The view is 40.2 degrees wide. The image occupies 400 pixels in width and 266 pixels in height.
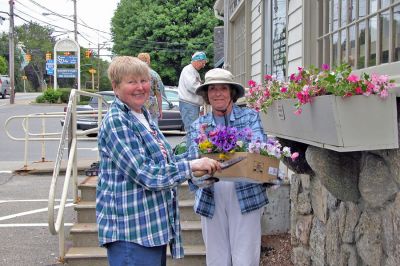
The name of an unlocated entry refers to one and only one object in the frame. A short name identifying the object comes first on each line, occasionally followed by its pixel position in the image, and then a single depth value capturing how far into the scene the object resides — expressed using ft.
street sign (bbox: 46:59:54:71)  156.56
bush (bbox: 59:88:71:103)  118.52
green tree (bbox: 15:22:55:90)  257.22
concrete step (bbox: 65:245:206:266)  16.89
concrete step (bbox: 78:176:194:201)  19.38
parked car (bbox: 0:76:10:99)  147.74
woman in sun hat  11.05
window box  8.28
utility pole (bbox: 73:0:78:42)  149.48
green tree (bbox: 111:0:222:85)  117.08
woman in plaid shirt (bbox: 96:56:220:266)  8.21
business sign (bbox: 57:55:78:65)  115.75
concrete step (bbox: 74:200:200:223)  18.61
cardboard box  9.33
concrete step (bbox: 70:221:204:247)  17.72
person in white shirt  26.05
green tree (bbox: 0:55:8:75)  204.98
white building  10.20
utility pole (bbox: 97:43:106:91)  198.45
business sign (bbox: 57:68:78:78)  122.42
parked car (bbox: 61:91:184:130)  51.67
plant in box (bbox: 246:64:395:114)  8.23
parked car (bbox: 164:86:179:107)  59.67
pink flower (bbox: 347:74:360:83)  8.28
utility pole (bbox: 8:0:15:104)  121.29
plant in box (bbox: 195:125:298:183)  9.35
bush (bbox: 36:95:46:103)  117.80
